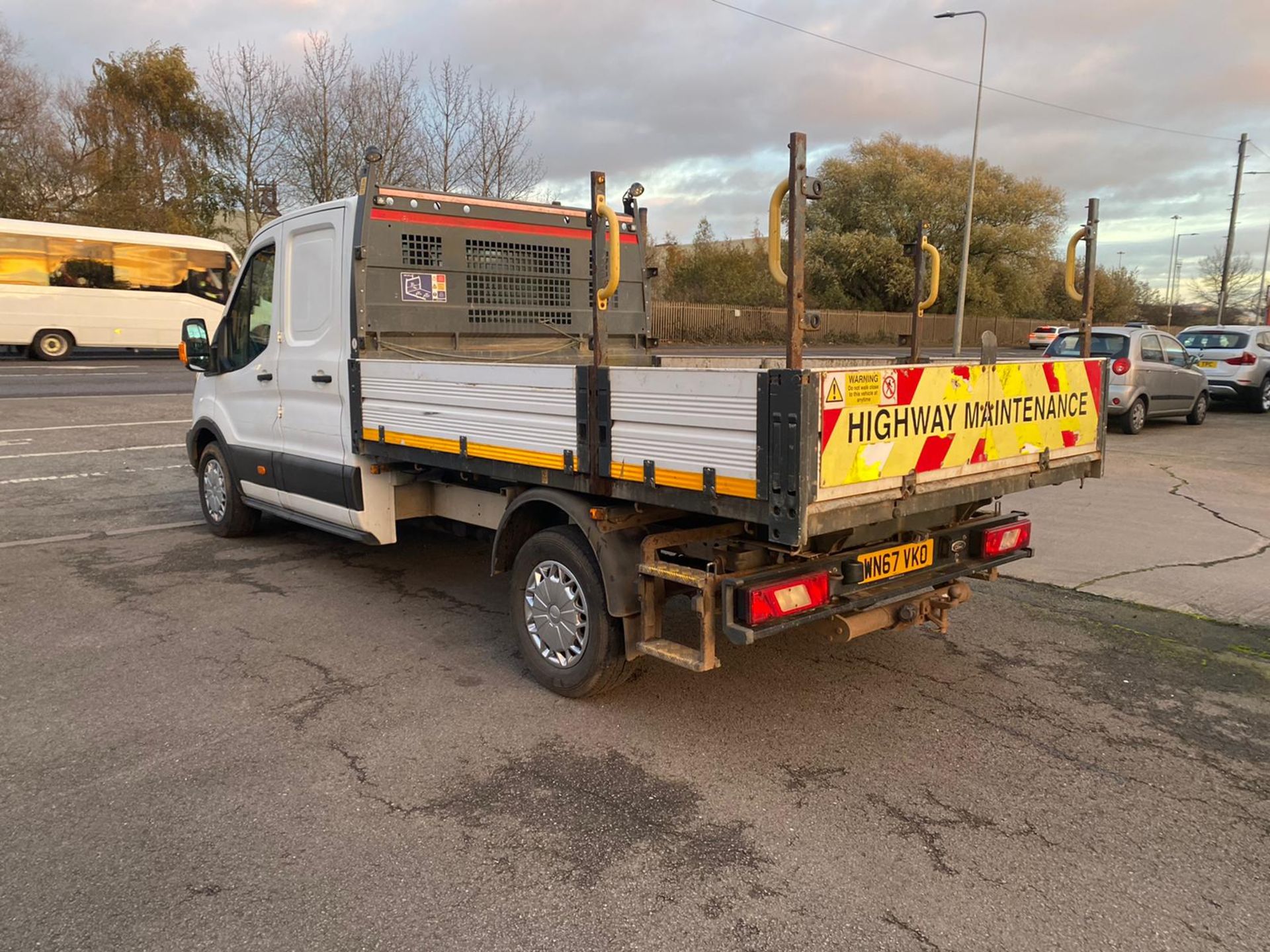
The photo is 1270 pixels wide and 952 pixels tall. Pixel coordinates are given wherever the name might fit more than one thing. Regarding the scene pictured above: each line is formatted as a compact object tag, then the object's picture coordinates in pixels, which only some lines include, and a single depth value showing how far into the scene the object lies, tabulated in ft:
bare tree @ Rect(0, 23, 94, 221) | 100.37
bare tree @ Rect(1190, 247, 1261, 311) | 209.15
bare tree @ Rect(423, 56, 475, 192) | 95.09
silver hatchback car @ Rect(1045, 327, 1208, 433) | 45.98
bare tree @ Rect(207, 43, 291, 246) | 109.91
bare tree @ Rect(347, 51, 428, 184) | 97.55
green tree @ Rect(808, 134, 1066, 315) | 146.20
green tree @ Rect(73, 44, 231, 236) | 107.24
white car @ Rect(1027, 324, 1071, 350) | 119.65
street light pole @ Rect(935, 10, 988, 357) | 92.13
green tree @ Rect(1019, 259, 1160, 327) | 171.53
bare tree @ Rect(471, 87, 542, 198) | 94.17
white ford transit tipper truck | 11.17
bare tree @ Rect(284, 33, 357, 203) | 99.55
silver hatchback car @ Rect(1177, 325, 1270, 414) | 57.72
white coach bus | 76.95
